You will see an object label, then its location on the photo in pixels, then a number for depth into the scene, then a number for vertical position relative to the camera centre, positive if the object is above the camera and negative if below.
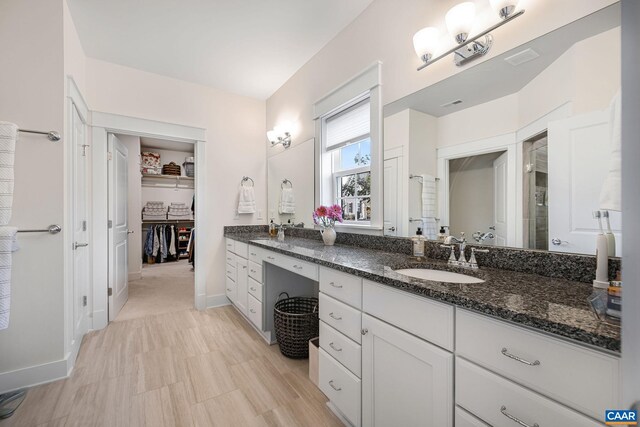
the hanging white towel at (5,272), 1.44 -0.31
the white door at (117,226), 2.73 -0.14
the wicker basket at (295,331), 1.96 -0.88
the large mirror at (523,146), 0.98 +0.30
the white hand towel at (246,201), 3.29 +0.14
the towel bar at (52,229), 1.72 -0.10
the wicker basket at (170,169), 5.61 +0.91
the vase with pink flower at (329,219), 2.22 -0.06
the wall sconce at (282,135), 3.04 +0.90
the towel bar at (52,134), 1.71 +0.51
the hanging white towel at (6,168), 1.47 +0.25
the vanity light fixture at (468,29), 1.19 +0.88
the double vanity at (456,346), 0.63 -0.41
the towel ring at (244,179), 3.38 +0.42
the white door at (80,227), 2.06 -0.11
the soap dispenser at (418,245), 1.58 -0.19
